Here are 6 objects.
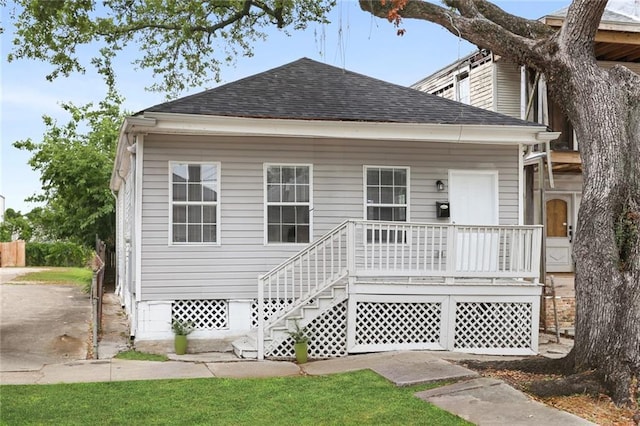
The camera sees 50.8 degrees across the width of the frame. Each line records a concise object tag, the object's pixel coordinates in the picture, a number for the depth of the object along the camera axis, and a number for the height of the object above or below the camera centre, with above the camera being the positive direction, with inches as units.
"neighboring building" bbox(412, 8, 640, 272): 645.5 +124.9
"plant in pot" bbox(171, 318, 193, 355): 405.4 -68.2
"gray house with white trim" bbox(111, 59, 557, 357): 412.2 +1.0
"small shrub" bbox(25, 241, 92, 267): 1347.2 -64.4
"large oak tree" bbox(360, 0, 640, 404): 301.6 +14.2
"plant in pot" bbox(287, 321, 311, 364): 390.3 -70.4
